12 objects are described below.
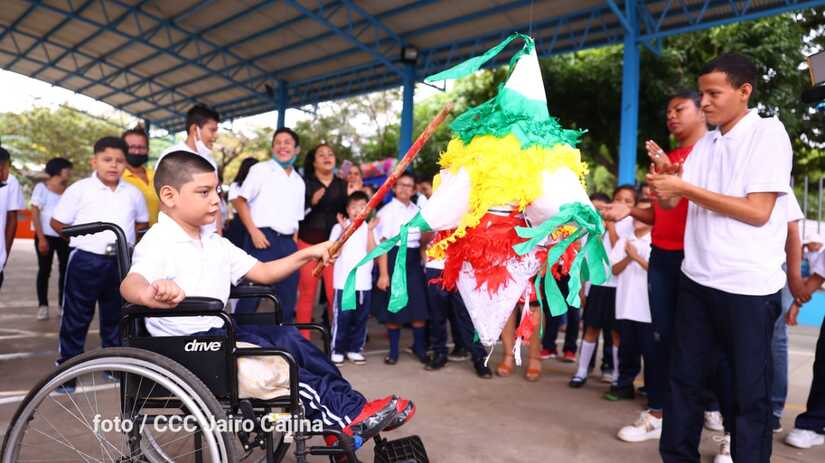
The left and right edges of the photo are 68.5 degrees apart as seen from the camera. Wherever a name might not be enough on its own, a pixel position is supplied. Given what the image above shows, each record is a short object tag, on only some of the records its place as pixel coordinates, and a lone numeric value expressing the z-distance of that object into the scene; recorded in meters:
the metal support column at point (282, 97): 12.54
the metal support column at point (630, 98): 6.71
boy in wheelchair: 1.69
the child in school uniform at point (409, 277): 3.81
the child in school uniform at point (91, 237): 2.87
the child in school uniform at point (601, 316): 3.41
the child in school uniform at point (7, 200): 3.21
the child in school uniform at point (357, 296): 3.74
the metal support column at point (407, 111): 9.55
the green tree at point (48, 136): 24.12
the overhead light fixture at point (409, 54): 8.97
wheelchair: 1.45
